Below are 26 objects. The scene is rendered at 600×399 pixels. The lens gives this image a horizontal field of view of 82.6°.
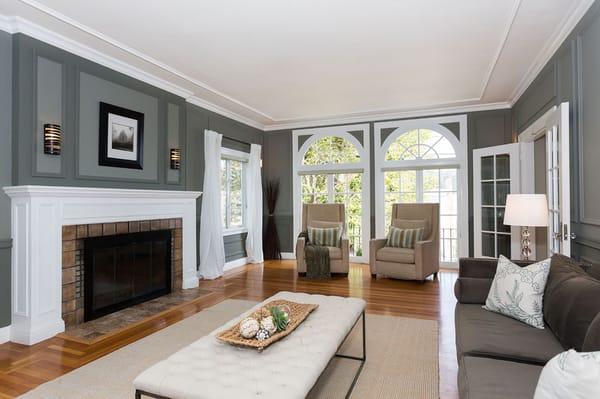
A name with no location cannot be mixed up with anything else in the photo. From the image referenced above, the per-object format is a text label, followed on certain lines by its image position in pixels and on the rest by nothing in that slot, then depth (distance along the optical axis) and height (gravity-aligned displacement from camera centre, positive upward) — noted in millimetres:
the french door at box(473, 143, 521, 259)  4652 +86
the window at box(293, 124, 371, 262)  6355 +564
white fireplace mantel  2898 -386
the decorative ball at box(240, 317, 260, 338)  1758 -648
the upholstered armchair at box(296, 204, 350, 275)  5211 -358
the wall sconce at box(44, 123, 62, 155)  3076 +594
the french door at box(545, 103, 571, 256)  2756 +186
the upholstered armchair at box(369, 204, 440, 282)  4777 -709
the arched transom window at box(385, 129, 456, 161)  5875 +980
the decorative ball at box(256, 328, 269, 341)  1749 -679
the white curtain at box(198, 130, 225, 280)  5168 -240
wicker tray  1712 -700
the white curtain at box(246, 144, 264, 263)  6441 -93
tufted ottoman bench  1372 -743
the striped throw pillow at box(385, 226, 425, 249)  5055 -527
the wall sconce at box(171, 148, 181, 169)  4586 +618
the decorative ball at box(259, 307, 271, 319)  1939 -641
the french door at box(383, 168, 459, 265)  5859 +156
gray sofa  1432 -751
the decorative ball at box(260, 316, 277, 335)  1806 -650
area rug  2111 -1163
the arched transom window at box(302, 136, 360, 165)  6504 +991
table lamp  3021 -82
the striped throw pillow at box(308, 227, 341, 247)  5445 -540
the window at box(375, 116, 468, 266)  5773 +537
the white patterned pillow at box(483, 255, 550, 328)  2094 -585
